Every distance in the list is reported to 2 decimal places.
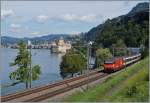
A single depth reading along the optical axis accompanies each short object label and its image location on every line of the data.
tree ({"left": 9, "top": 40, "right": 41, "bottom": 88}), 48.94
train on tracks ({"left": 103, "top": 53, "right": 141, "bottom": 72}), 36.41
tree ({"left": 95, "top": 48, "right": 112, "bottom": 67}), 68.11
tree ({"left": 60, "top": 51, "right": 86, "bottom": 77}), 61.56
